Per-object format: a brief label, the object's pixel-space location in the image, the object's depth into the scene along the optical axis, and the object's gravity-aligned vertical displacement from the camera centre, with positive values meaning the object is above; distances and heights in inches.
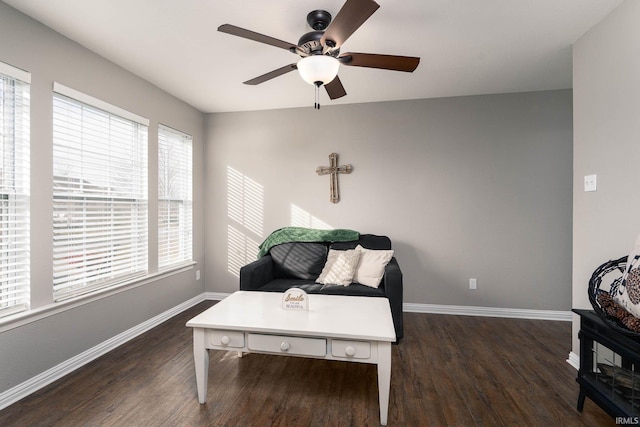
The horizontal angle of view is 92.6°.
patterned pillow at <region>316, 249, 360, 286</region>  121.1 -23.6
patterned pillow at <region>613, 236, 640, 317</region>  56.7 -14.9
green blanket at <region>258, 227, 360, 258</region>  139.9 -11.9
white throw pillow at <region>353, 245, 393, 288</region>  119.3 -22.5
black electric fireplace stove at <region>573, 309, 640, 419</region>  56.8 -32.5
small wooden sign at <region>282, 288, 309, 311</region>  83.5 -24.7
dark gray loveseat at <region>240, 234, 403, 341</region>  108.3 -25.5
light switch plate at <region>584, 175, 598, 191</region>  86.1 +7.8
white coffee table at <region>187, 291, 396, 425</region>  68.2 -28.6
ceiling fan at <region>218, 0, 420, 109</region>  59.5 +37.7
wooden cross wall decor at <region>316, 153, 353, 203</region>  149.2 +19.3
